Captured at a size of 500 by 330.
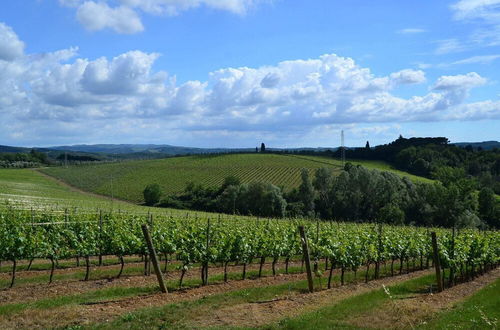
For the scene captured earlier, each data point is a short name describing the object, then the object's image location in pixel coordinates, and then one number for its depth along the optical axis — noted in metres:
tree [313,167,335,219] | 69.12
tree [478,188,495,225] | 71.69
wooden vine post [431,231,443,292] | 14.96
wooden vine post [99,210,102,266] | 17.34
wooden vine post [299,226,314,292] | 13.82
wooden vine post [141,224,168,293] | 12.85
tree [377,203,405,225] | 62.31
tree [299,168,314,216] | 68.25
